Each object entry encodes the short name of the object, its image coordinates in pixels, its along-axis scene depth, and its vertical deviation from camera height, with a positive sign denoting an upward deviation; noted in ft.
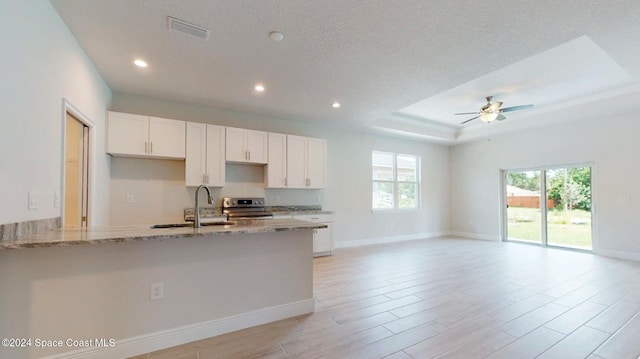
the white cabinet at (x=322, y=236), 16.96 -3.18
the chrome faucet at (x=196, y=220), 7.93 -1.02
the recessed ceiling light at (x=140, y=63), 10.16 +4.60
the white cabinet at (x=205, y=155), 14.14 +1.59
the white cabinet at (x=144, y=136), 12.53 +2.35
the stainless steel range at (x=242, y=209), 15.30 -1.37
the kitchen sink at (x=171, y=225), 9.09 -1.42
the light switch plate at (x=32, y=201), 6.62 -0.37
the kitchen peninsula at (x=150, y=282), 5.83 -2.48
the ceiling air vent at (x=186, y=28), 7.80 +4.64
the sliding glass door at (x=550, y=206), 18.28 -1.60
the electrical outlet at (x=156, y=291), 7.02 -2.73
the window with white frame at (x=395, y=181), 22.38 +0.31
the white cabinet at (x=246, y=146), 15.23 +2.26
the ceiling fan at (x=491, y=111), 15.84 +4.25
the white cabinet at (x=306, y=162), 17.17 +1.49
